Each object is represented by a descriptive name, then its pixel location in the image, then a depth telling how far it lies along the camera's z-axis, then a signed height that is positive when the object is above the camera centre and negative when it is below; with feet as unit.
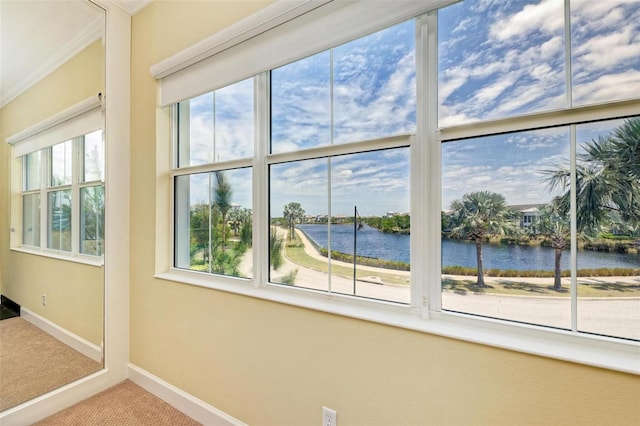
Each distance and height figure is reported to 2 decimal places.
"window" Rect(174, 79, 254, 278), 5.98 +0.67
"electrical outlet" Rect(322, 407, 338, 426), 4.40 -3.06
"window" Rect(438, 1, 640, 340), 3.08 +0.47
